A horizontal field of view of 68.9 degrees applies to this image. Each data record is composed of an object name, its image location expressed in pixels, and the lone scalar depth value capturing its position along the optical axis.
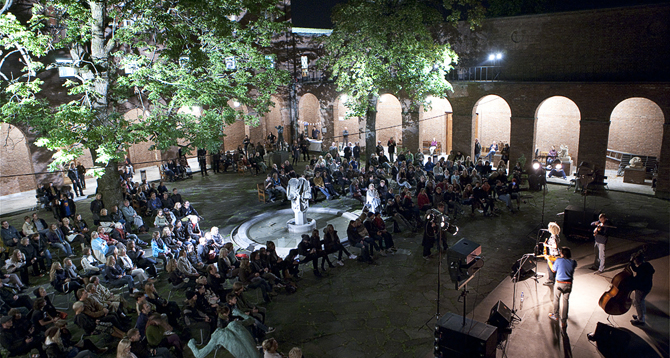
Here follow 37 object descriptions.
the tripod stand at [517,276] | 8.91
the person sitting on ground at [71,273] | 10.75
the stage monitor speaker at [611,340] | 7.10
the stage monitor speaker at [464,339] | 6.89
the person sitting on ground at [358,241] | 12.43
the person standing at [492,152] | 24.16
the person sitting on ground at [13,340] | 8.18
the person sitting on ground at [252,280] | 10.43
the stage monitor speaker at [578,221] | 13.01
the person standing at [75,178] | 19.70
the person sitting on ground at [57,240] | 13.04
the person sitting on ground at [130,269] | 11.18
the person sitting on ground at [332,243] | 12.20
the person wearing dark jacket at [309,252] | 11.82
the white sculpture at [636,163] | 19.92
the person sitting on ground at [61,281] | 10.56
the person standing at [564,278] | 8.14
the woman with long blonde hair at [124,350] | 7.02
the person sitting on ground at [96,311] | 8.97
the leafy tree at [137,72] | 13.18
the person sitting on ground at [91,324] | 8.65
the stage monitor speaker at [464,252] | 8.71
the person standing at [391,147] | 24.41
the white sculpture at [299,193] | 14.23
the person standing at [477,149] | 23.69
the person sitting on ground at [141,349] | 7.52
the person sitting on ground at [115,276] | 10.78
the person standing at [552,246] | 9.20
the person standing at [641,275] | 7.98
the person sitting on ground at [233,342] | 7.37
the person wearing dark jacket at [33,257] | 11.97
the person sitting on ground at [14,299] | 9.54
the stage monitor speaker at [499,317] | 7.72
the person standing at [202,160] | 23.11
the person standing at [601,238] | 10.46
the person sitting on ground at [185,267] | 10.79
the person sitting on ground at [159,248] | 12.23
